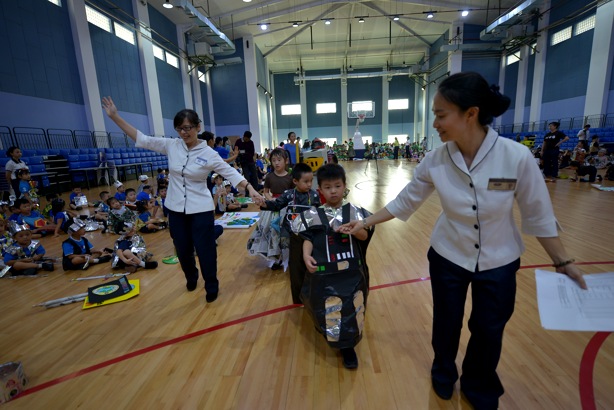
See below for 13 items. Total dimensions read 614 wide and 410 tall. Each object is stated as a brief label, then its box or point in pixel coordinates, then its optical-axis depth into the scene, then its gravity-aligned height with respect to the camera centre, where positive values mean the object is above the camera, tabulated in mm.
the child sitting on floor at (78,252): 3703 -1202
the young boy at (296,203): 2377 -521
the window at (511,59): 17378 +4378
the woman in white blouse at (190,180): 2484 -255
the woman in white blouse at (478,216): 1158 -327
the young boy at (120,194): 6484 -869
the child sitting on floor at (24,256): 3672 -1229
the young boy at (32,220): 5215 -1079
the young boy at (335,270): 1785 -750
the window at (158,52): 14259 +4679
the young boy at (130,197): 5990 -862
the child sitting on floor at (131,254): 3627 -1209
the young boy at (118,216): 5090 -1048
